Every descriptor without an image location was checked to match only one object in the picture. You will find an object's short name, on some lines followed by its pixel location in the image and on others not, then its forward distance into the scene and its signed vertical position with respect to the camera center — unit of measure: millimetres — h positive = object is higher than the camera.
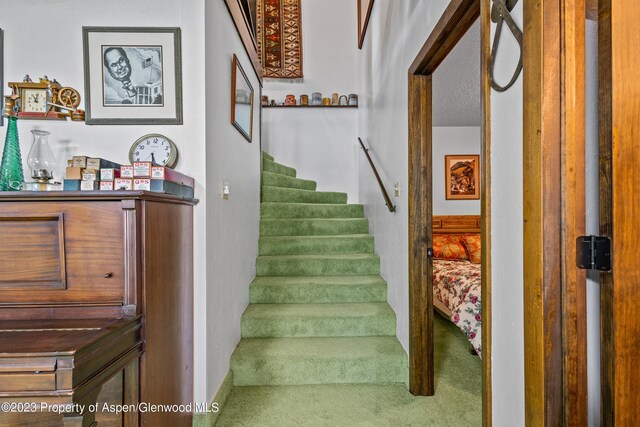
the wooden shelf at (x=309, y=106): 4457 +1494
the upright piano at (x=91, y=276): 1154 -235
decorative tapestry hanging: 4660 +2588
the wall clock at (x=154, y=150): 1578 +317
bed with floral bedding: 2344 -702
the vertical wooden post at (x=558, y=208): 864 +2
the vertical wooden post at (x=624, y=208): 800 +0
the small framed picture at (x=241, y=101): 2113 +831
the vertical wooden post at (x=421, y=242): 1991 -201
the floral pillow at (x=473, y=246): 3987 -469
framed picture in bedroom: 4633 +481
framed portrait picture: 1563 +690
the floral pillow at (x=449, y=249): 3973 -493
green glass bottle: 1292 +213
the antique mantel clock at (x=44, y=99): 1419 +532
